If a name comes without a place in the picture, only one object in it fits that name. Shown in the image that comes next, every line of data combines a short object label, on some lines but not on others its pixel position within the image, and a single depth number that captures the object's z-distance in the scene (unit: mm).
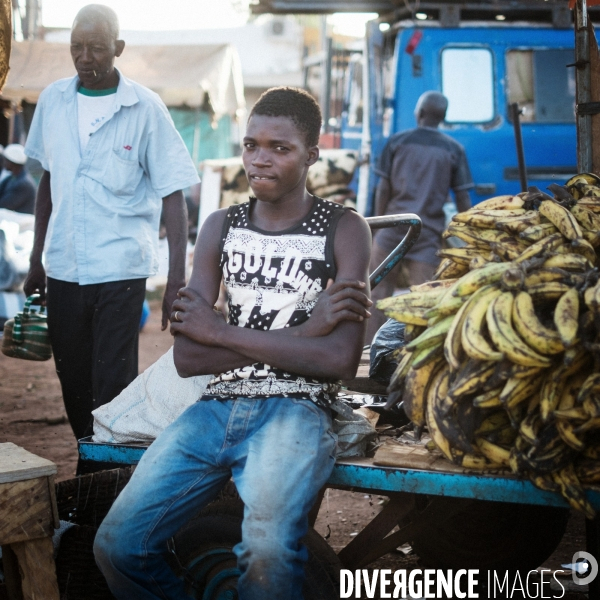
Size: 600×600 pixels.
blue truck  7836
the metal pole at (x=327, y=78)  9695
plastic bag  2998
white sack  2701
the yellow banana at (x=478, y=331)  2107
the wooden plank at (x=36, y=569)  2506
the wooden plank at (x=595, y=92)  3191
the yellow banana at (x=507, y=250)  2475
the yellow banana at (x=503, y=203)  2758
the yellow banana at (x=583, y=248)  2365
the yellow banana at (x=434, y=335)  2334
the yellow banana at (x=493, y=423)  2273
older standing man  3729
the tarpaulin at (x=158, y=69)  13609
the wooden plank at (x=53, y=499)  2535
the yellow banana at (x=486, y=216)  2670
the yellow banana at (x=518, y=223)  2557
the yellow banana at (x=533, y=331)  2072
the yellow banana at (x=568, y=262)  2273
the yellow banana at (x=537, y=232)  2473
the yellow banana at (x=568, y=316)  2049
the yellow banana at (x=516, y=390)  2117
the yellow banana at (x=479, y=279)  2305
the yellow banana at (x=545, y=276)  2234
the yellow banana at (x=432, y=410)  2260
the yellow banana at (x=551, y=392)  2105
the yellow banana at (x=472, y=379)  2166
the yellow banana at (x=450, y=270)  2799
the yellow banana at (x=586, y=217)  2563
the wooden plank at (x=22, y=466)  2449
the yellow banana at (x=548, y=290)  2201
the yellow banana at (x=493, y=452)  2223
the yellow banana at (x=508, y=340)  2082
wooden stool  2447
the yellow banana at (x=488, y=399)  2162
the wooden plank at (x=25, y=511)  2441
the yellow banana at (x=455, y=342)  2193
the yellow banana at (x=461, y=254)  2678
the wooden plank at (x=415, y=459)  2281
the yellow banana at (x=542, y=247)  2342
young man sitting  2203
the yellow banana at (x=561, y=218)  2412
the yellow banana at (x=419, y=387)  2363
